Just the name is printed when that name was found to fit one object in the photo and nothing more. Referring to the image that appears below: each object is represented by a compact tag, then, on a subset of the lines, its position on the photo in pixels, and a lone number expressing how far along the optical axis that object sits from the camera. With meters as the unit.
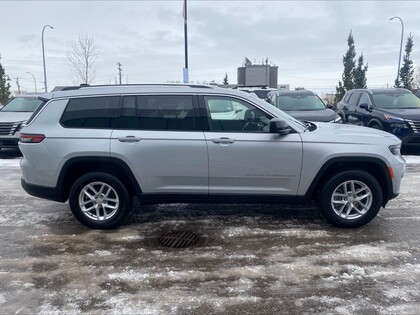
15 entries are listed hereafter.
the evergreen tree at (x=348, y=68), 32.34
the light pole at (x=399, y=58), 28.17
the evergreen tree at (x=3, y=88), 30.60
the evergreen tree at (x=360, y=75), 31.98
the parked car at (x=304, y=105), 10.61
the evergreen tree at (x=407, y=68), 33.34
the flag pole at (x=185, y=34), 15.14
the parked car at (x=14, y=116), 10.51
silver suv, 4.68
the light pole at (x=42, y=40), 26.41
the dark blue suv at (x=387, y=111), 9.78
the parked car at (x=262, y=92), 16.47
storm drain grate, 4.47
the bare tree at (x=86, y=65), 25.44
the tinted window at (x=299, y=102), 11.58
